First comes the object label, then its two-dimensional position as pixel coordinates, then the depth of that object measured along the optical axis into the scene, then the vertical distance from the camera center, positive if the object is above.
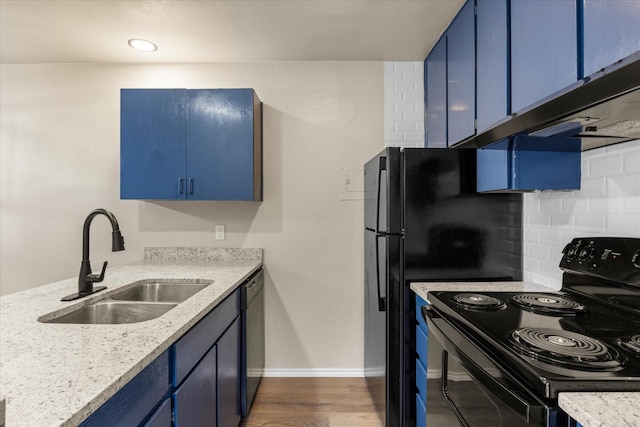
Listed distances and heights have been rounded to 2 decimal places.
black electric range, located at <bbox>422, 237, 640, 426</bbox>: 0.76 -0.37
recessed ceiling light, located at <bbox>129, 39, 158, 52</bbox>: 2.36 +1.20
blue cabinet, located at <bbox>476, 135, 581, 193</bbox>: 1.53 +0.20
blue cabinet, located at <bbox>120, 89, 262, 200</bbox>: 2.35 +0.48
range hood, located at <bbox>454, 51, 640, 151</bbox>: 0.76 +0.29
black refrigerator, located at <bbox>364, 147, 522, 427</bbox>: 1.83 -0.13
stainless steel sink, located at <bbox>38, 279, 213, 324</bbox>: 1.50 -0.45
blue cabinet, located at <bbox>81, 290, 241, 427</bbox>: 0.87 -0.59
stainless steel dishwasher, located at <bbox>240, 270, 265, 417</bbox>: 2.03 -0.83
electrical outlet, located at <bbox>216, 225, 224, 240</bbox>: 2.71 -0.15
